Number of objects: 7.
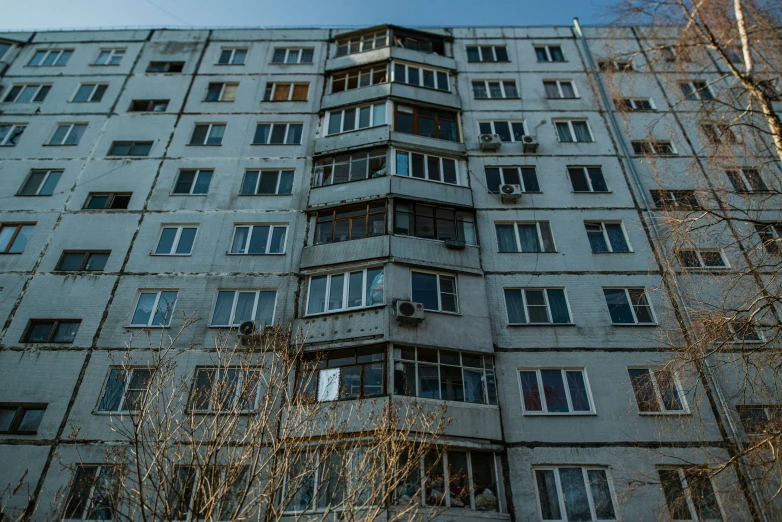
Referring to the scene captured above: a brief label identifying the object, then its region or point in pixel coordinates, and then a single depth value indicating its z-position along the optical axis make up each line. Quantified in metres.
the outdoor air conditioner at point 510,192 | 19.64
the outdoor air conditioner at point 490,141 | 21.27
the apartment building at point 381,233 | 14.61
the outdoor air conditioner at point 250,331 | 15.87
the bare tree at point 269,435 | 9.26
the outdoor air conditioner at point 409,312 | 15.40
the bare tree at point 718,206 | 10.96
